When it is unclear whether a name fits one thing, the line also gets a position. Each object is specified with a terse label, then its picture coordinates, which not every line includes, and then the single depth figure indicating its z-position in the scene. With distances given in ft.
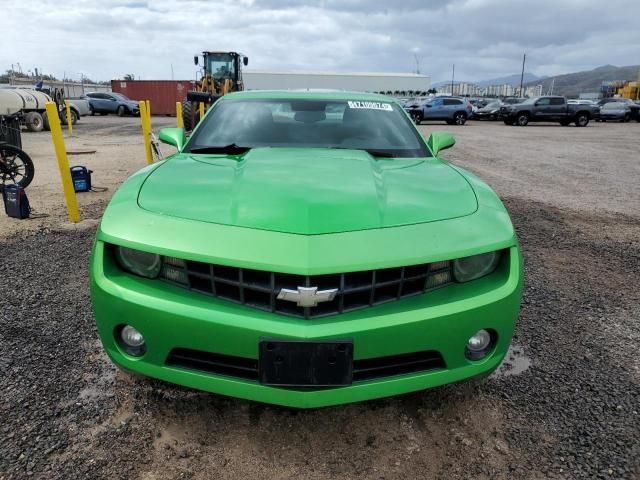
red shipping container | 119.34
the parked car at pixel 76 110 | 68.28
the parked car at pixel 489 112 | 97.81
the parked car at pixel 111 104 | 99.81
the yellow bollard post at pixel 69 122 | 54.24
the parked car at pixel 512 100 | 106.00
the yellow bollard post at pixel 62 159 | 16.63
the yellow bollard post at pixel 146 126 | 25.73
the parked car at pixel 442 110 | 84.02
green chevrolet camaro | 5.50
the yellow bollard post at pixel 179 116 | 36.72
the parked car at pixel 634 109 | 100.48
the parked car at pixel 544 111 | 83.10
